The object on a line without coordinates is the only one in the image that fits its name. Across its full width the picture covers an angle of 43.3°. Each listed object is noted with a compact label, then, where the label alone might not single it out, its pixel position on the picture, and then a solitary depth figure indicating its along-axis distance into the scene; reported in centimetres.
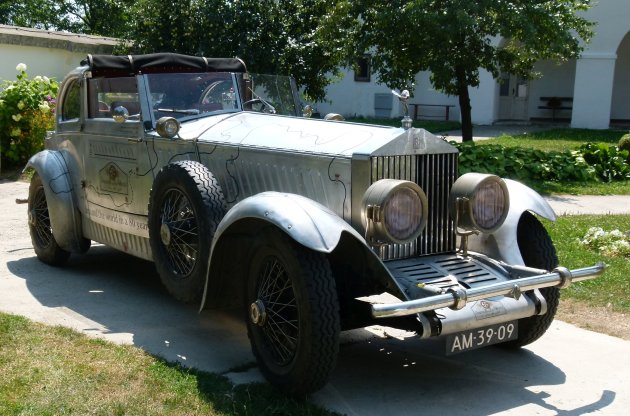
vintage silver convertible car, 416
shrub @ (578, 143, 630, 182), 1286
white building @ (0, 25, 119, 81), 1397
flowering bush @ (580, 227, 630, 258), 758
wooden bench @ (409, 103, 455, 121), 2511
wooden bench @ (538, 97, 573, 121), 2478
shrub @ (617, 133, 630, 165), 1355
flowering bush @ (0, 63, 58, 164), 1302
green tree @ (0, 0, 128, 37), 3067
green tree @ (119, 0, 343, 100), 1416
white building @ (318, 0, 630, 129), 2166
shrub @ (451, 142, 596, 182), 1212
